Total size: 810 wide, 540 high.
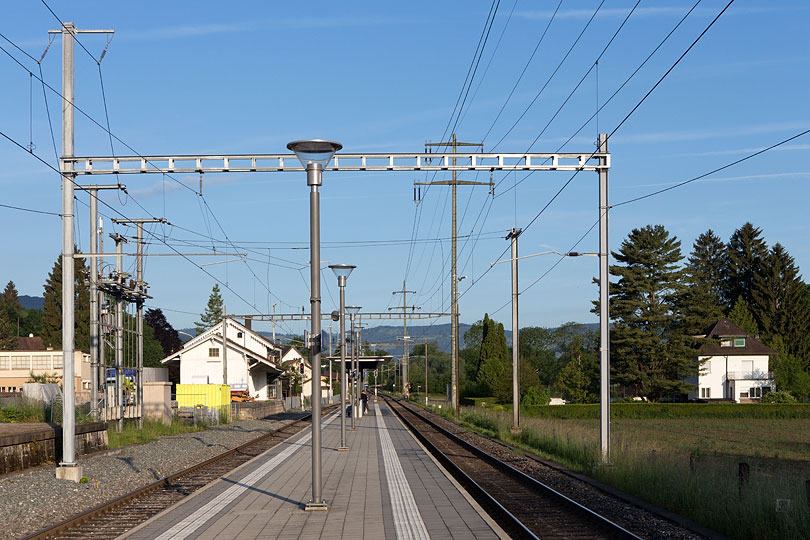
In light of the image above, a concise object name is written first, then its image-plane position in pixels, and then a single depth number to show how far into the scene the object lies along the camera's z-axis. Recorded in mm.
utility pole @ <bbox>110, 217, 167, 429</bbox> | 32438
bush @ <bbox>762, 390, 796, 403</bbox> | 73625
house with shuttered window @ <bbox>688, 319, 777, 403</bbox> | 85375
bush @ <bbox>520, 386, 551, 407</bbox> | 73688
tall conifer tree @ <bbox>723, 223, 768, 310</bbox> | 107062
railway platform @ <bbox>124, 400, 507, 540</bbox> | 11125
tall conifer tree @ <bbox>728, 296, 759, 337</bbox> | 97188
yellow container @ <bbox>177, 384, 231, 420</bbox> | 44625
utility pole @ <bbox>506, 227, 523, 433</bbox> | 35156
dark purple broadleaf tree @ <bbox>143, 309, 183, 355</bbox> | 124625
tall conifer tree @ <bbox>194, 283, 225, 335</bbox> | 166875
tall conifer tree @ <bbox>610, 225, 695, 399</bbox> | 75312
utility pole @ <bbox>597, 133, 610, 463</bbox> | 19688
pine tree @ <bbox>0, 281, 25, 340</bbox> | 151025
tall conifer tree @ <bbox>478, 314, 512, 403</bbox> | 95250
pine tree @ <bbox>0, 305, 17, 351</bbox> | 98750
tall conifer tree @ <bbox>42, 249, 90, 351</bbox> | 96000
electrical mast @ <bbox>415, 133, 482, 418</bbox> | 51812
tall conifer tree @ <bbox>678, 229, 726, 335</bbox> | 99500
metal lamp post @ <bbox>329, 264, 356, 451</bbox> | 22109
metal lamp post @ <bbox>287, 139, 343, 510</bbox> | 12820
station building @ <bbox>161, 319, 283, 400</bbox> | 68131
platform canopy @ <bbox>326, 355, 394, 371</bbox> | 55625
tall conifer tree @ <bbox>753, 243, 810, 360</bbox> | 96375
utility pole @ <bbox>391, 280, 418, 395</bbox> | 85162
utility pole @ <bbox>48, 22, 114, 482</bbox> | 17344
